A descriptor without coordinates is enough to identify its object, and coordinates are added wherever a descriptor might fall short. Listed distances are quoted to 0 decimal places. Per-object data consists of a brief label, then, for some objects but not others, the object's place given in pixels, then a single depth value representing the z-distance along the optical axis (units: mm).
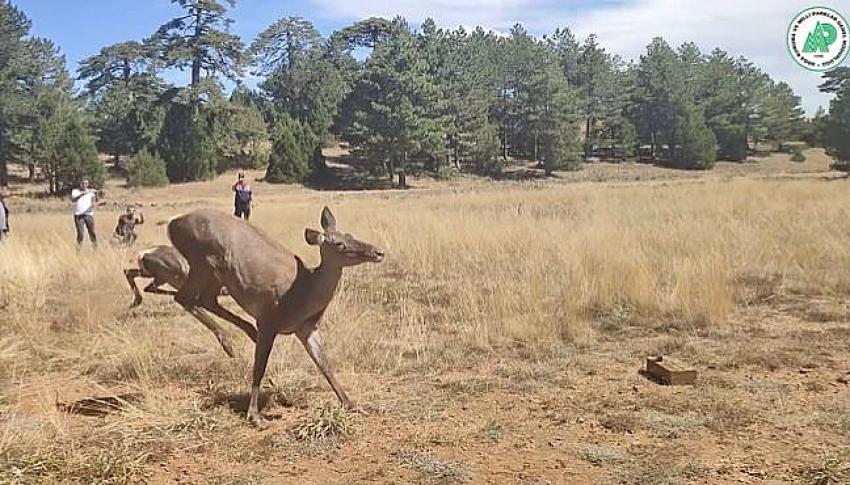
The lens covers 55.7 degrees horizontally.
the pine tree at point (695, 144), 66888
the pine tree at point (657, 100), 75500
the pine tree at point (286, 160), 52188
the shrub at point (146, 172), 47500
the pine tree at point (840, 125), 46250
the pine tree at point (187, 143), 52062
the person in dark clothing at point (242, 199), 21016
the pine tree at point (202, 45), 55125
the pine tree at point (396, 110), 53156
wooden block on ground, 6426
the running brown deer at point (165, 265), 7012
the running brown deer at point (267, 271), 5496
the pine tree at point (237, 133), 55469
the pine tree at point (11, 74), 49781
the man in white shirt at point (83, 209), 16266
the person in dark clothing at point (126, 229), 16078
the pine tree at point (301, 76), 69188
